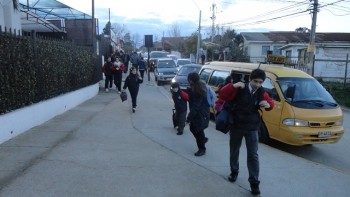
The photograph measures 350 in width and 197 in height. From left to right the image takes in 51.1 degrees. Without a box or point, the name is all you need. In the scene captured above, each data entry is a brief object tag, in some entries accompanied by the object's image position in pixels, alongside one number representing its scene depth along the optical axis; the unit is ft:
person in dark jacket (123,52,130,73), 96.98
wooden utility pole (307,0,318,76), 70.54
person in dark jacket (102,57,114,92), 58.34
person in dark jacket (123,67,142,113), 39.45
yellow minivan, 26.37
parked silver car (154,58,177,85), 81.10
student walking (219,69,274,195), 16.31
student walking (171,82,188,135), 29.17
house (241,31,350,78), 92.17
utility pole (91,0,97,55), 57.97
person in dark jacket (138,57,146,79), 79.87
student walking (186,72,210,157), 22.53
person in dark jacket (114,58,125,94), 58.59
